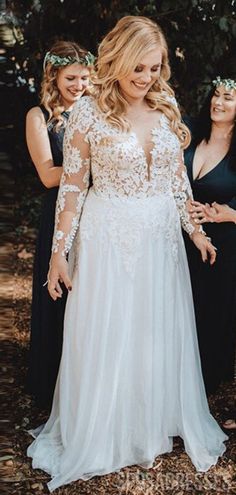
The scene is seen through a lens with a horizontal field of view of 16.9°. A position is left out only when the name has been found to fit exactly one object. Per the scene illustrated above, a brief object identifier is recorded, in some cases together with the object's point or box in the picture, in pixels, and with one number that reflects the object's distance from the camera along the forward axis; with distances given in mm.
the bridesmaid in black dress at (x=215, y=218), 3906
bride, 3326
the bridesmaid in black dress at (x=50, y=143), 3889
